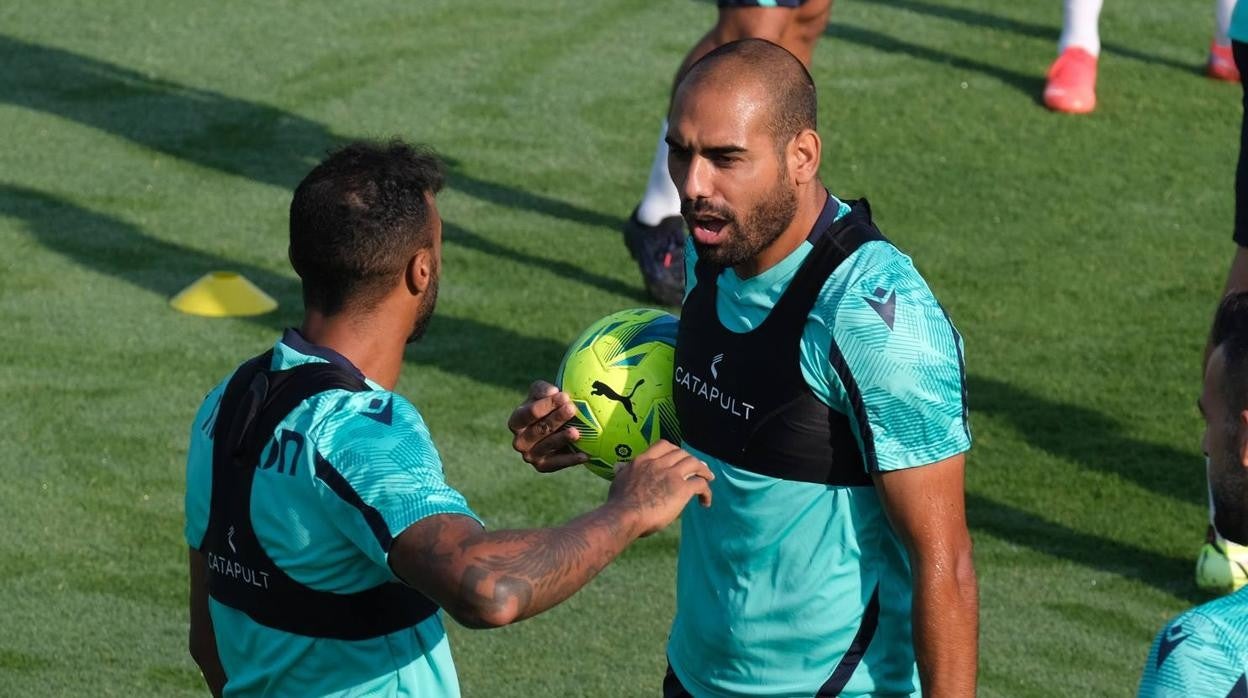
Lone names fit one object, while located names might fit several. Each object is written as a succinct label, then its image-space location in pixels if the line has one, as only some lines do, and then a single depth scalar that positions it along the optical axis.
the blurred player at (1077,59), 24.00
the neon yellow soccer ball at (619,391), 8.77
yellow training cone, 18.16
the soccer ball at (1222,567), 13.35
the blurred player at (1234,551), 13.31
